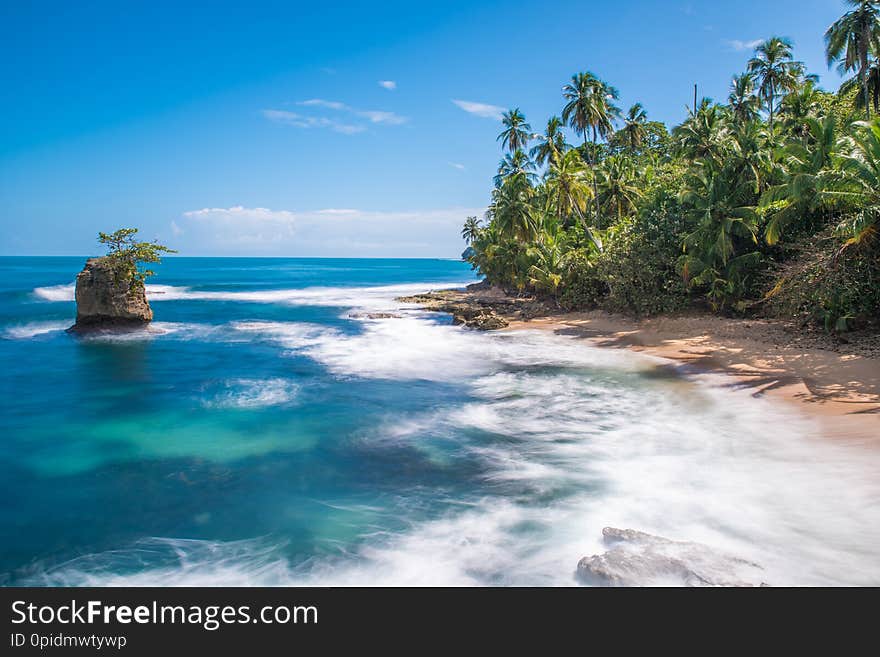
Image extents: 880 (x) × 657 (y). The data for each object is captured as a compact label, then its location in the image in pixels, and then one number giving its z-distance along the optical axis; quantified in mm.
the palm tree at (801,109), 29406
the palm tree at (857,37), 29891
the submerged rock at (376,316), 39875
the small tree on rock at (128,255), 28844
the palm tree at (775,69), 42438
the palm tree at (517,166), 41000
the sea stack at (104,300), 28844
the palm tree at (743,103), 42631
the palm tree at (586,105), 39344
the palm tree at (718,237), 23156
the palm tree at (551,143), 44625
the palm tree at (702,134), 29000
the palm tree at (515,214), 38406
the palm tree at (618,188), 39188
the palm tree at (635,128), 56938
